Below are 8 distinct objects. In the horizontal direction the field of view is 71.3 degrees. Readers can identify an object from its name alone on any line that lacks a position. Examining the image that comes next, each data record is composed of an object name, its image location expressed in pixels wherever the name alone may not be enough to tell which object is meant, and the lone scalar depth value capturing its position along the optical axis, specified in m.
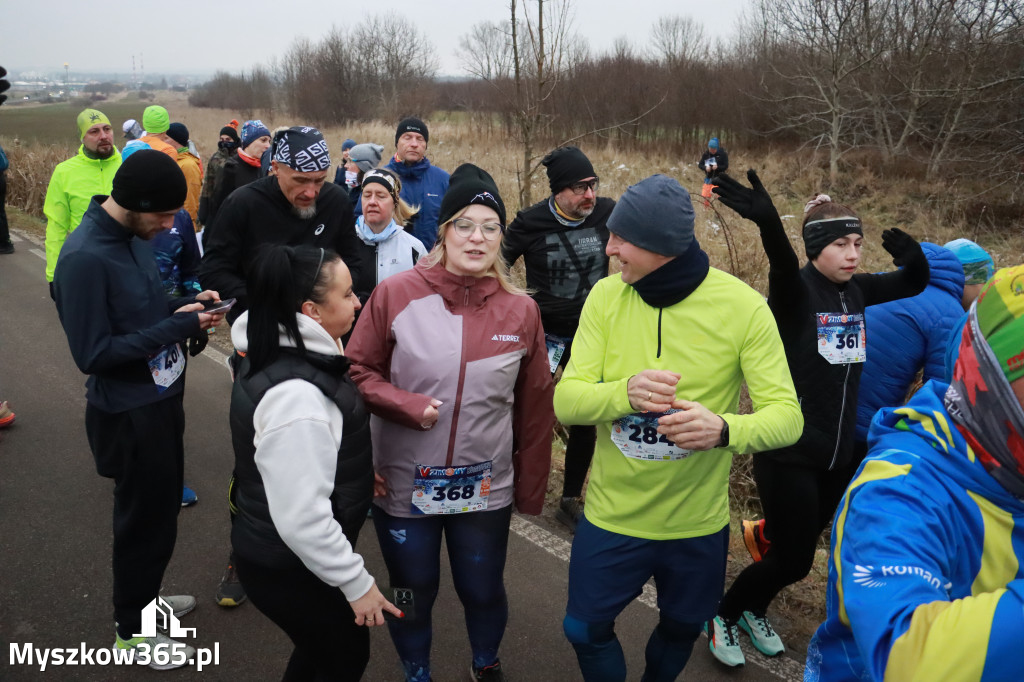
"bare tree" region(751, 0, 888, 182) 18.28
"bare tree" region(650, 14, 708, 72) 26.31
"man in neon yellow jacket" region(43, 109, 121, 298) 5.09
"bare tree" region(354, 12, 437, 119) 41.19
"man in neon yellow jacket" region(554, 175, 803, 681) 2.31
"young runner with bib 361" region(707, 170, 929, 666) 3.03
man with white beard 3.60
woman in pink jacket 2.62
